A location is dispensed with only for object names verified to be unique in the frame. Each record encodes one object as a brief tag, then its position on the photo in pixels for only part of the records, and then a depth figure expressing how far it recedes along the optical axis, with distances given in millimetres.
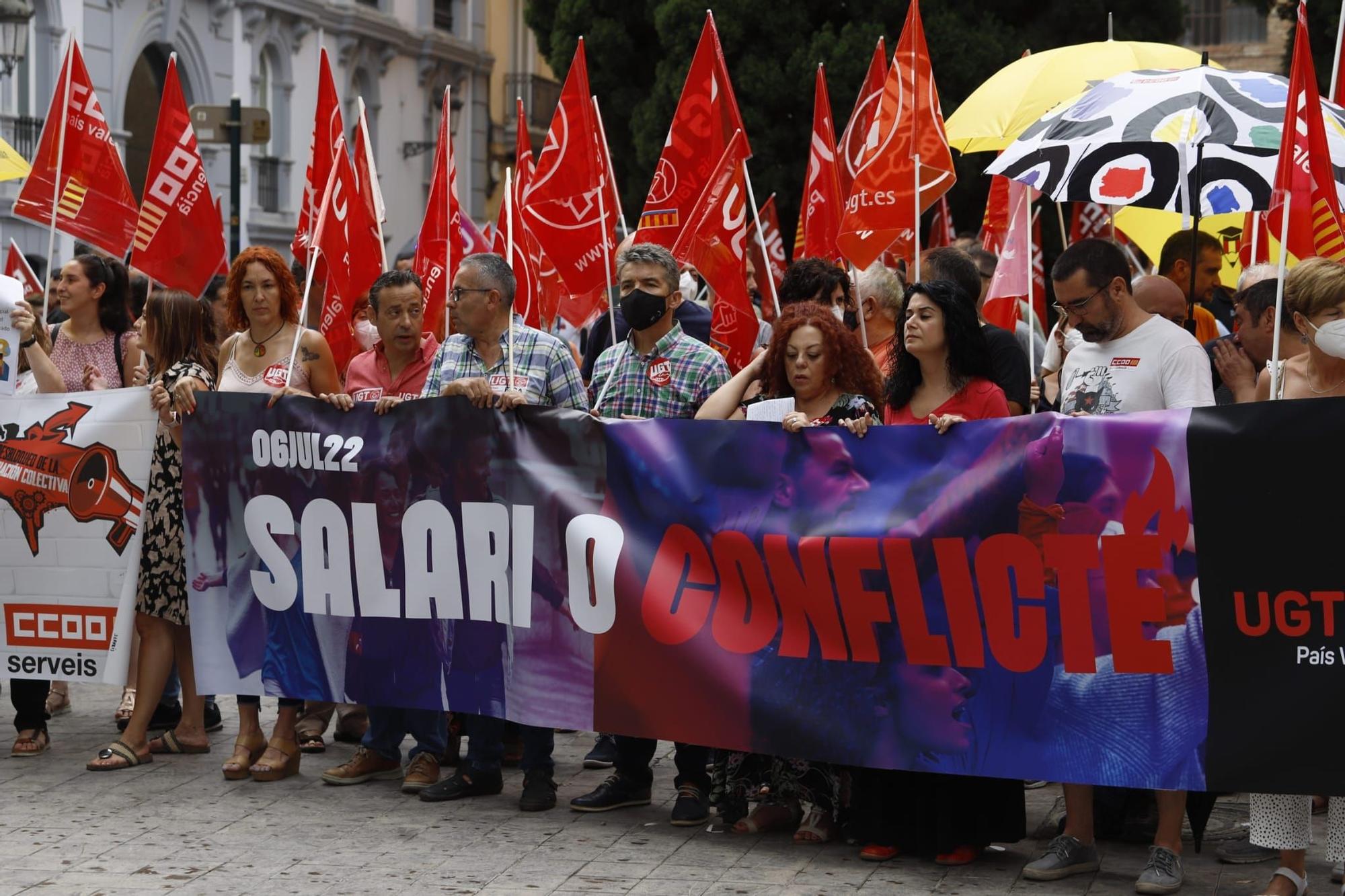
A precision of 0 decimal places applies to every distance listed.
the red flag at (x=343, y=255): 9547
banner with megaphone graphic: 7773
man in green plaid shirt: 7176
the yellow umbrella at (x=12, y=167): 10156
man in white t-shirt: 6059
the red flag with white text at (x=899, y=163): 8922
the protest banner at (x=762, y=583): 5730
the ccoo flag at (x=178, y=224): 9047
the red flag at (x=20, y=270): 13164
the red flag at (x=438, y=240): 11188
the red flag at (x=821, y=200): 10289
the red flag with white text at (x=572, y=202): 9844
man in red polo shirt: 7680
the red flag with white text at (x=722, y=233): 8797
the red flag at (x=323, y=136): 10320
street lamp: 15852
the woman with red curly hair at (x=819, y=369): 6508
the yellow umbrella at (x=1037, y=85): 10812
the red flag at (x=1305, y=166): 6168
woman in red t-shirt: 6340
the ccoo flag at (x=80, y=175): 9367
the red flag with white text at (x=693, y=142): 9422
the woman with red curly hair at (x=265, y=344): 7629
